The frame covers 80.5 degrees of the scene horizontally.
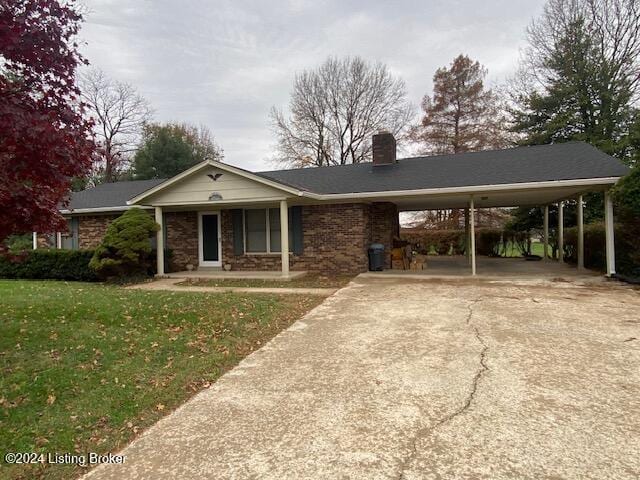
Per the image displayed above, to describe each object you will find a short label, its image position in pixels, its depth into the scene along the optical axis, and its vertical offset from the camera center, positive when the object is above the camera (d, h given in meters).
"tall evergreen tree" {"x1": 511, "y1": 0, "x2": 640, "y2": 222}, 18.56 +8.14
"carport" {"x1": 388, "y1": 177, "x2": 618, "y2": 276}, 9.55 +1.20
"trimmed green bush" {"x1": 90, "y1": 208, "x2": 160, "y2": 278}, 10.71 -0.14
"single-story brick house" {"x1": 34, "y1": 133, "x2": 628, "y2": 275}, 10.34 +1.19
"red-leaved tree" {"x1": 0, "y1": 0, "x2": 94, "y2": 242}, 3.79 +1.42
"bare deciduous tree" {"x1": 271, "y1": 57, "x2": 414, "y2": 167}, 26.44 +9.01
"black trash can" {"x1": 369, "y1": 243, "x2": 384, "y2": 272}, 12.17 -0.61
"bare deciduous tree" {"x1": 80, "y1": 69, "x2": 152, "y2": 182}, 28.91 +10.25
